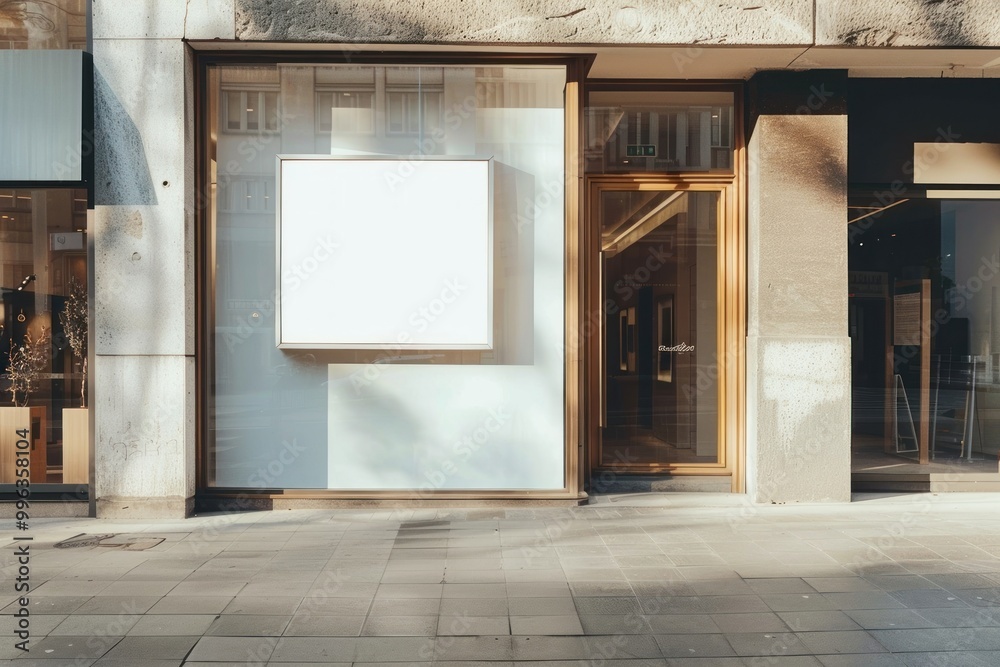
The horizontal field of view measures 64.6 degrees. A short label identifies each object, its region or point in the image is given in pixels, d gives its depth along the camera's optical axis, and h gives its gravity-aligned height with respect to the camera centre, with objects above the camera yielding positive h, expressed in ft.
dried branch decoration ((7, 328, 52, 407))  24.76 -0.76
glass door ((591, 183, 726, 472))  27.27 +0.58
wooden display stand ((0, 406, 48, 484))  24.76 -2.72
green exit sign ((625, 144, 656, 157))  27.09 +6.41
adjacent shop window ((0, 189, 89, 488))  24.58 +0.37
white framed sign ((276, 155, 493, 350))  24.38 +2.37
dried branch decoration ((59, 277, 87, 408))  24.62 +0.61
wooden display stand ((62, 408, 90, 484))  24.35 -3.41
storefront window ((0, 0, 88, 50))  23.93 +9.61
